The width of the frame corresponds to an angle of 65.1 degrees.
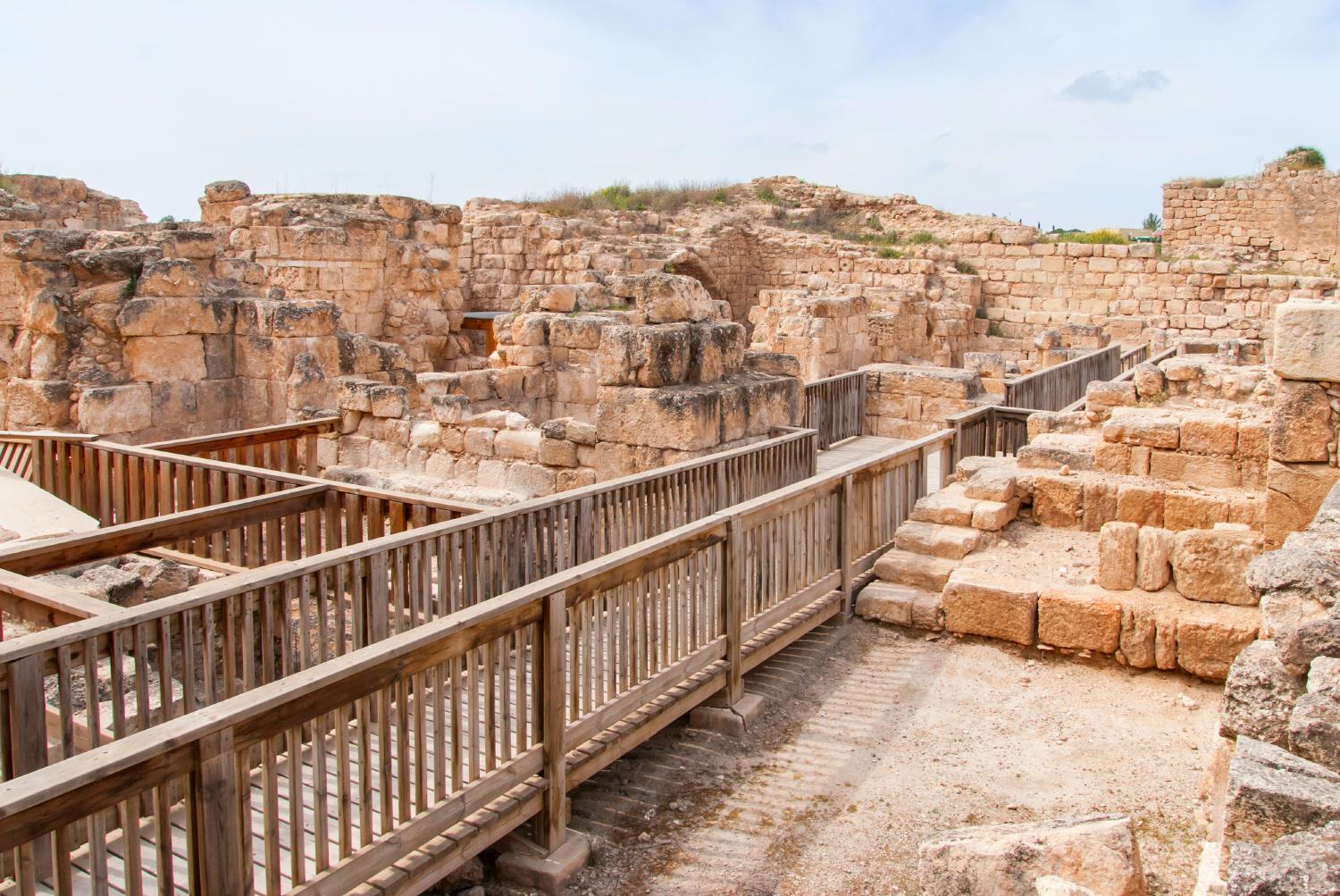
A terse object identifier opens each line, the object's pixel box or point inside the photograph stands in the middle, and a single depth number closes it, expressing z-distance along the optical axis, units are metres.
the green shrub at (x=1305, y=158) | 22.27
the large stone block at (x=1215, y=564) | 5.32
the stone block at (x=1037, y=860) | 2.84
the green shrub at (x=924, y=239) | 23.52
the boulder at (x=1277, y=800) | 2.22
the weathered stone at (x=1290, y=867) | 1.85
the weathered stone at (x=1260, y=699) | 2.96
